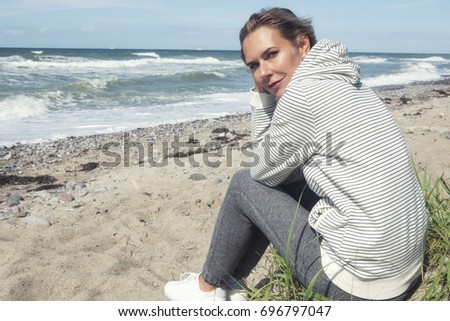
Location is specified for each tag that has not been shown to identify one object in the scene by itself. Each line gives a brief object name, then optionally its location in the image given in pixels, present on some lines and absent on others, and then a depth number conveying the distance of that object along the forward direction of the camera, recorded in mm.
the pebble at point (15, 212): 4203
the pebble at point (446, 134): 6145
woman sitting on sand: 1851
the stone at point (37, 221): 3934
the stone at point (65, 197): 4565
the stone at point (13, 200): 4595
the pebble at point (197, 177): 5035
